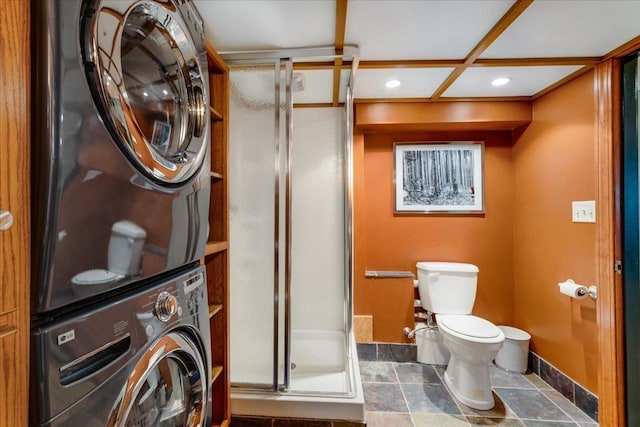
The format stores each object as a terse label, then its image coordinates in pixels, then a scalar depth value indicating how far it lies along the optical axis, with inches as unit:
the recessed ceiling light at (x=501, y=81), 76.2
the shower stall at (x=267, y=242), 58.2
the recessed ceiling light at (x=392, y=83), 77.8
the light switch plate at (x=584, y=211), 68.6
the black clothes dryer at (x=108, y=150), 18.0
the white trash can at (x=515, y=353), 87.0
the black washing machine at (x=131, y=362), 18.4
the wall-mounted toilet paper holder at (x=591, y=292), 66.7
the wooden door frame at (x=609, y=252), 62.1
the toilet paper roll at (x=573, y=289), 69.0
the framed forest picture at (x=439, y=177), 97.7
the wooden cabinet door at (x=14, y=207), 16.1
